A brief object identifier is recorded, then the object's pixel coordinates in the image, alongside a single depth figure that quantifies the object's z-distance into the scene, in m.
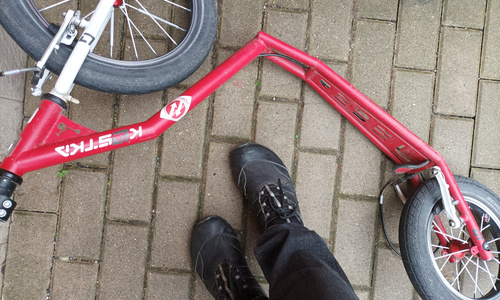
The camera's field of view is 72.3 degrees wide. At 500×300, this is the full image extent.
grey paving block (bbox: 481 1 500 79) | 1.97
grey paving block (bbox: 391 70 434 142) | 1.95
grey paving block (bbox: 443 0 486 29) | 1.96
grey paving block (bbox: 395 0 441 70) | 1.95
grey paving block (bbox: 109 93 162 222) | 1.87
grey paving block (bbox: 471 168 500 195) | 1.97
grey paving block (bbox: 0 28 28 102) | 1.69
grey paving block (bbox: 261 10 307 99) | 1.92
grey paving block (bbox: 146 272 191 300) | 1.87
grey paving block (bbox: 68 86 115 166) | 1.85
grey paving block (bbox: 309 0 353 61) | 1.93
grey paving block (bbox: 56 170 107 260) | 1.85
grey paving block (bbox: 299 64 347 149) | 1.93
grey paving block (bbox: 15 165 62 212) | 1.84
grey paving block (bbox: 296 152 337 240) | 1.93
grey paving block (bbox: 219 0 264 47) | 1.90
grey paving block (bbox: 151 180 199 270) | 1.88
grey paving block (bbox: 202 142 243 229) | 1.91
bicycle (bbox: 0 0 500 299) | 1.32
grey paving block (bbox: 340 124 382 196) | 1.94
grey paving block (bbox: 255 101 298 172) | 1.92
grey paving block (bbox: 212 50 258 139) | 1.90
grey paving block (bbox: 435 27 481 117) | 1.96
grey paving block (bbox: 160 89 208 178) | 1.88
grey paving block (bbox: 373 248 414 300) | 1.94
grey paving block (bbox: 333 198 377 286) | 1.93
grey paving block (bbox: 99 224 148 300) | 1.86
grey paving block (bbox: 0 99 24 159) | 1.72
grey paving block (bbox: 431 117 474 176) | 1.96
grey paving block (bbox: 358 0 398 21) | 1.94
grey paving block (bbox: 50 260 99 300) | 1.86
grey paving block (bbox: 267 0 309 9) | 1.92
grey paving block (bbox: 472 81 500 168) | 1.96
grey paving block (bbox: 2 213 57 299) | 1.84
